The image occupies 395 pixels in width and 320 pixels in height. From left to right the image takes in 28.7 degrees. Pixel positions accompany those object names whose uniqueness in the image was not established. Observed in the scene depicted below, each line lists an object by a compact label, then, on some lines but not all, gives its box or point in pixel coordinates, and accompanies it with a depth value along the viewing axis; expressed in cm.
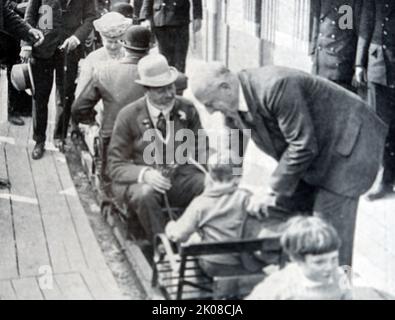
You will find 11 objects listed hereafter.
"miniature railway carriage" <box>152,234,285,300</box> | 280
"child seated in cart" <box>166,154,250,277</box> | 287
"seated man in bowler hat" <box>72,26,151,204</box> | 338
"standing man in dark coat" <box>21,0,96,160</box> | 351
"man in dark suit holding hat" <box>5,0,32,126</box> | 349
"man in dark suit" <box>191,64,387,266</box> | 282
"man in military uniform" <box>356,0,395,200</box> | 372
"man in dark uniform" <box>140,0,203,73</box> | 345
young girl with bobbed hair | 263
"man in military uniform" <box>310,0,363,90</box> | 350
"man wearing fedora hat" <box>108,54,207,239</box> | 312
